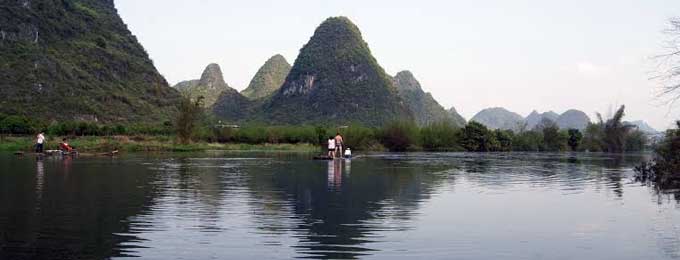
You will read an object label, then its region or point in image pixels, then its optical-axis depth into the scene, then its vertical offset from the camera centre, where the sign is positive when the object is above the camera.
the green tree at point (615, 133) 88.44 +2.45
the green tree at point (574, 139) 94.38 +1.74
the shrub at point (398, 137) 73.19 +1.52
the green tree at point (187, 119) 62.84 +2.98
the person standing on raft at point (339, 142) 40.74 +0.51
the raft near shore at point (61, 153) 37.96 -0.17
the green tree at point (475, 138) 78.75 +1.54
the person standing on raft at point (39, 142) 40.78 +0.49
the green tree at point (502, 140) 82.00 +1.39
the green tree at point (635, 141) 93.95 +1.50
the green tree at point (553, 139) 93.31 +1.72
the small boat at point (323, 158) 38.03 -0.40
